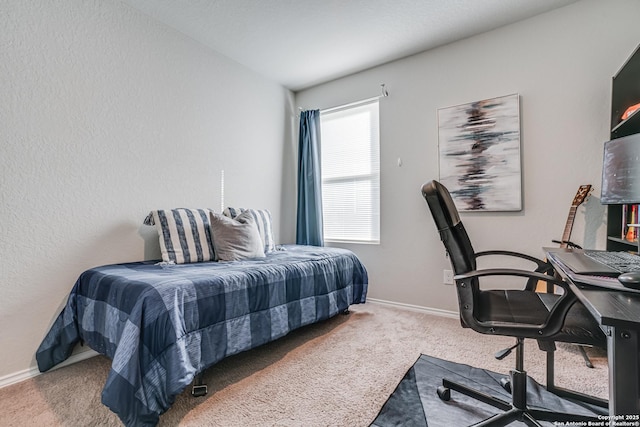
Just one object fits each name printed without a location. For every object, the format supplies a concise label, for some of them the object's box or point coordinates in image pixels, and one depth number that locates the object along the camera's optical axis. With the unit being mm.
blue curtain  3467
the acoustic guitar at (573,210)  2146
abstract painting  2494
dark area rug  1380
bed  1340
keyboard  1126
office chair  1129
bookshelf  1865
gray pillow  2338
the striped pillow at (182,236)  2240
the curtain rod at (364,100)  3123
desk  753
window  3281
